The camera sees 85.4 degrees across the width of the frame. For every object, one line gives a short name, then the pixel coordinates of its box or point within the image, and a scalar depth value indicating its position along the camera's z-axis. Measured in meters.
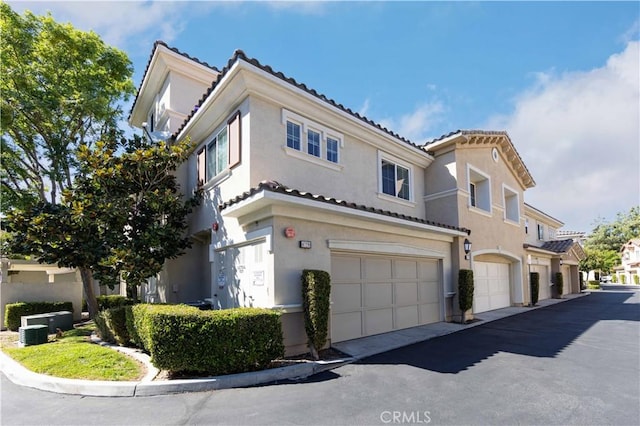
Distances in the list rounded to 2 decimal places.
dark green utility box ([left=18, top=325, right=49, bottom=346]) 9.44
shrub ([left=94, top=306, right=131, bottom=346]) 8.84
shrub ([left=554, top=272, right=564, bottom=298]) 24.02
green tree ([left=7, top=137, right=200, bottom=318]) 9.77
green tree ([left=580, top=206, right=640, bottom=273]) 63.67
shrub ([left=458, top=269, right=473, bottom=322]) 12.16
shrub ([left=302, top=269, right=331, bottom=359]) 7.43
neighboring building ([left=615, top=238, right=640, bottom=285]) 53.81
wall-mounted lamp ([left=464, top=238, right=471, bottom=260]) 12.89
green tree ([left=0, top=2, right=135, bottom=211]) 13.58
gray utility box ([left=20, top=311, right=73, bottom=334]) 10.82
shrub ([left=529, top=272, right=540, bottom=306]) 18.66
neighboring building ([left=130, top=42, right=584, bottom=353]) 8.08
